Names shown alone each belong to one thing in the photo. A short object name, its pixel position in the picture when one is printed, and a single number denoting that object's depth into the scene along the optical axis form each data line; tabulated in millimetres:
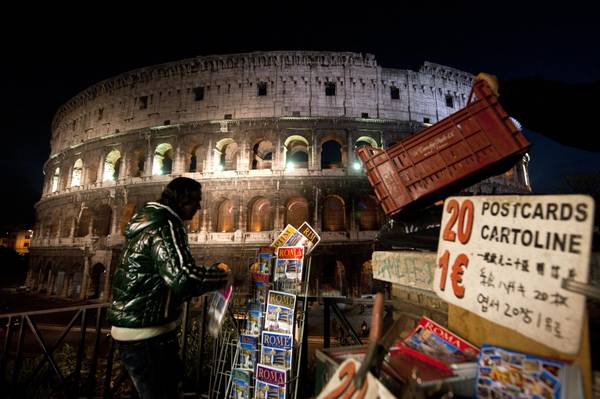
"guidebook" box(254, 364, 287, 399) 3156
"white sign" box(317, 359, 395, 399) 1238
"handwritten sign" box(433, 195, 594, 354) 1132
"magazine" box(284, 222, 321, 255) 3736
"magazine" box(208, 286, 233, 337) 3418
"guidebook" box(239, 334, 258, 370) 3547
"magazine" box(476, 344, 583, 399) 1110
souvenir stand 1128
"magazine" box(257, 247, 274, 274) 3823
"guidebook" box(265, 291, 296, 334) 3400
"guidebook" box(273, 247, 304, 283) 3584
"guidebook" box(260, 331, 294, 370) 3299
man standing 2158
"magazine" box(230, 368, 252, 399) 3443
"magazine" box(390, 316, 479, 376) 1444
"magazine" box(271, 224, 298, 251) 3887
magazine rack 3369
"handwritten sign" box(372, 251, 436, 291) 2068
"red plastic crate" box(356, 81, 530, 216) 2816
